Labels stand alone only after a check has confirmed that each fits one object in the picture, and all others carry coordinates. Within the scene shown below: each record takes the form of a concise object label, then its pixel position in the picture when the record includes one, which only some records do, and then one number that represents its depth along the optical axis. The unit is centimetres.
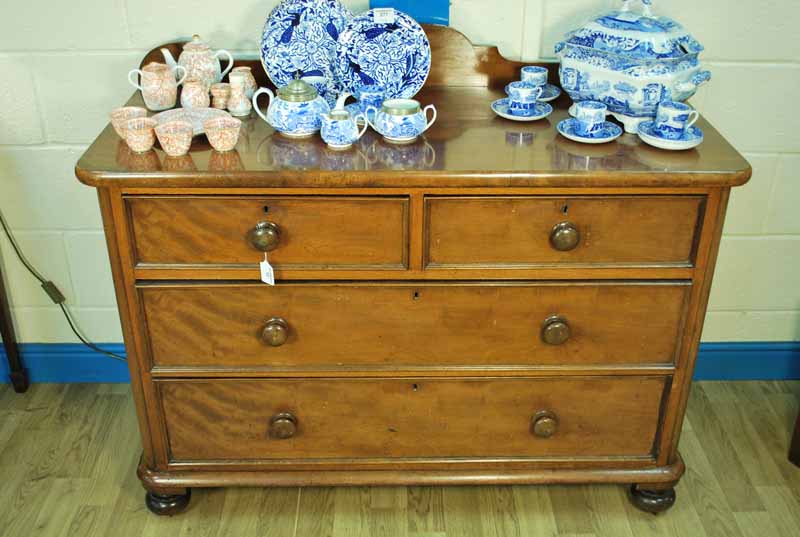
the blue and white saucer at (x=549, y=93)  202
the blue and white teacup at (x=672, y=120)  175
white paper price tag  175
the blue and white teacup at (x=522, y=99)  190
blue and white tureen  183
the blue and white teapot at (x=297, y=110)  178
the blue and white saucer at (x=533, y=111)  191
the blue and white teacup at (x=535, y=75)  200
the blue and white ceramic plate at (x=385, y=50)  193
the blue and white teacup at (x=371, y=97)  192
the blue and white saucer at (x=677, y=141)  175
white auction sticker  192
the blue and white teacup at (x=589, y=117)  179
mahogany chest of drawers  169
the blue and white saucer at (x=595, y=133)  179
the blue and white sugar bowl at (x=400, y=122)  177
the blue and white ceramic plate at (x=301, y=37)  194
